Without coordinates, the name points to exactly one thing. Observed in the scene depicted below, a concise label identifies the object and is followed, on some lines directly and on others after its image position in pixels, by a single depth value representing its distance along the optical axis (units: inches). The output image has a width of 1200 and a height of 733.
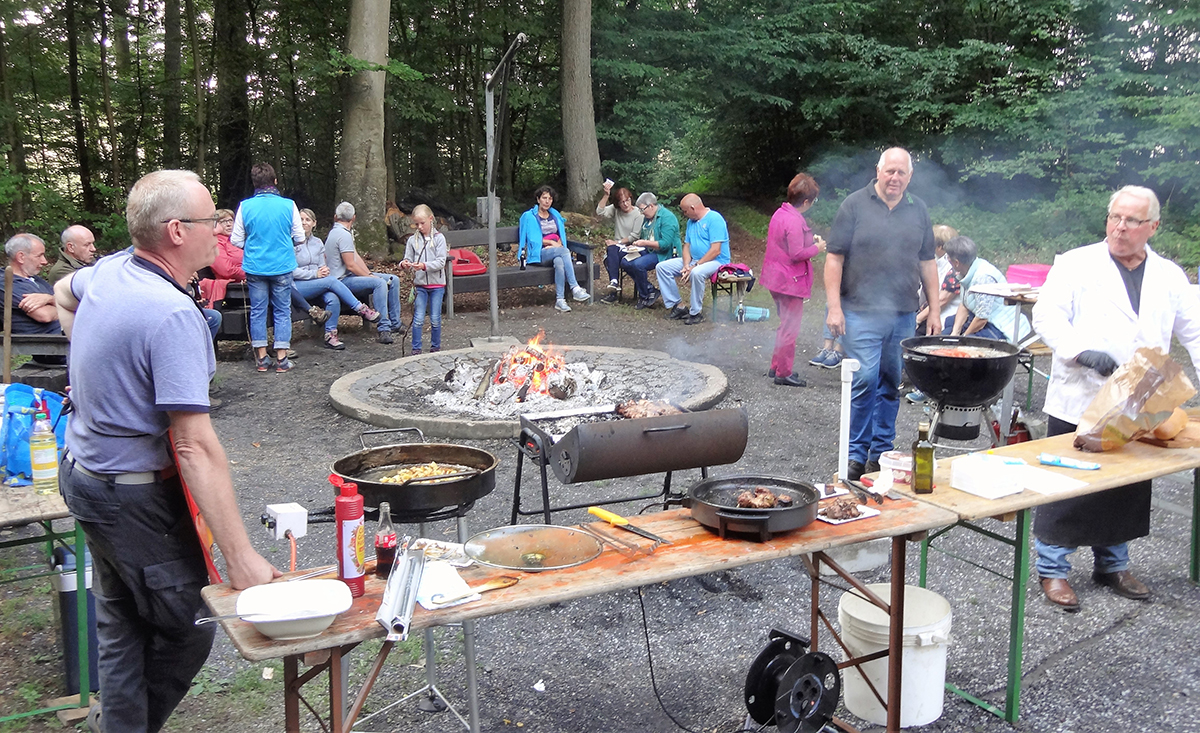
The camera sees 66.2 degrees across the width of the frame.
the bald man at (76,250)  268.4
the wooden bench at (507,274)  471.2
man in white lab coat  164.2
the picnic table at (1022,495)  131.0
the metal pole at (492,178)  334.1
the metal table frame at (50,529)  127.0
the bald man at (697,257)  453.7
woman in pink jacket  340.8
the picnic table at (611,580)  91.0
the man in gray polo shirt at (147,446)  97.7
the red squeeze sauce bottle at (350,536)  95.8
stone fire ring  272.5
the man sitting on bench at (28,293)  254.4
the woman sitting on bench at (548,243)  486.0
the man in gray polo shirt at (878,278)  224.4
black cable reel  123.3
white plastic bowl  86.4
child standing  385.4
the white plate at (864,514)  122.3
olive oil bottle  133.1
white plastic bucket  133.0
